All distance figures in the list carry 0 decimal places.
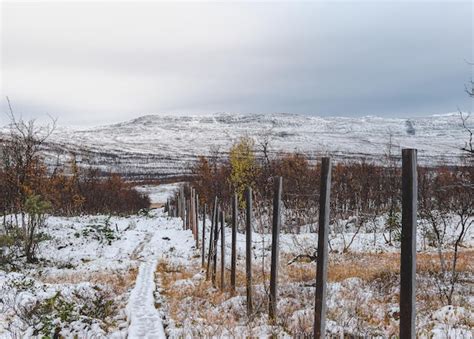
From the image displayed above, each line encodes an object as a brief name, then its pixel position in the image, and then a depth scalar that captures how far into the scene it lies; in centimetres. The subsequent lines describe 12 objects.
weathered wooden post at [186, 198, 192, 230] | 3233
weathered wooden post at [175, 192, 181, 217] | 4994
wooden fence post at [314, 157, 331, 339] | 595
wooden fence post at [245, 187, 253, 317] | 895
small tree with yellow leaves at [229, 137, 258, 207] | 4664
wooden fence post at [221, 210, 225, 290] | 1096
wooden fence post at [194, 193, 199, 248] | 2206
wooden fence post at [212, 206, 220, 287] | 1234
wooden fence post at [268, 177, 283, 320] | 743
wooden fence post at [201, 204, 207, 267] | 1623
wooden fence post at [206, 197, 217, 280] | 1308
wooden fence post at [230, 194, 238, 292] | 1014
